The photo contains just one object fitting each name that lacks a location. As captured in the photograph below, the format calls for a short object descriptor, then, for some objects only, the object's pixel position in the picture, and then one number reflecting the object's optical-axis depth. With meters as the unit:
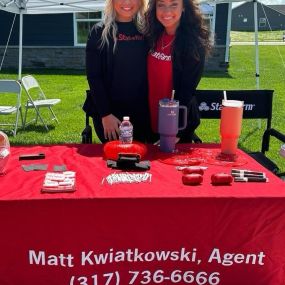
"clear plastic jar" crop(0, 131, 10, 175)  2.01
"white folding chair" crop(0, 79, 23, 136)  6.17
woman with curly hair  2.57
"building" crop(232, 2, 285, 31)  55.31
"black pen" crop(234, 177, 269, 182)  1.97
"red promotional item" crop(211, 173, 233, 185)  1.91
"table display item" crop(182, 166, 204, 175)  2.00
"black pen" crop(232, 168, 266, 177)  2.04
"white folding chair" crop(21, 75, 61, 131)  6.88
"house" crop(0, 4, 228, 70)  15.55
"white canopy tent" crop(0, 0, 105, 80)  6.29
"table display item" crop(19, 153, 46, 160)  2.25
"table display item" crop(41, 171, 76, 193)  1.81
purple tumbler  2.24
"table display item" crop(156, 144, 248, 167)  2.24
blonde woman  2.61
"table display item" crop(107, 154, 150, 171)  2.10
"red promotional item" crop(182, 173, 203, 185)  1.91
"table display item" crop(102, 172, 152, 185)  1.93
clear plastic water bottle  2.26
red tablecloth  1.78
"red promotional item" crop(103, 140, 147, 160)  2.21
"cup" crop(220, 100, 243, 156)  2.24
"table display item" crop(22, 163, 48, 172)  2.07
